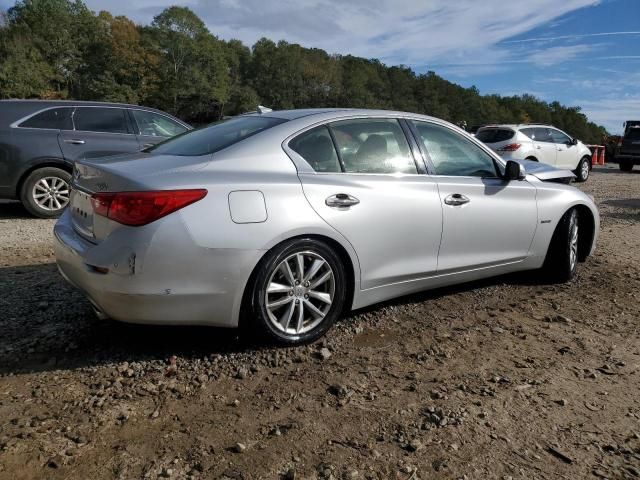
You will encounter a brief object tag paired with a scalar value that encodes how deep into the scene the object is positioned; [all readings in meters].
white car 14.55
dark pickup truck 21.45
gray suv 7.53
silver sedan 2.96
